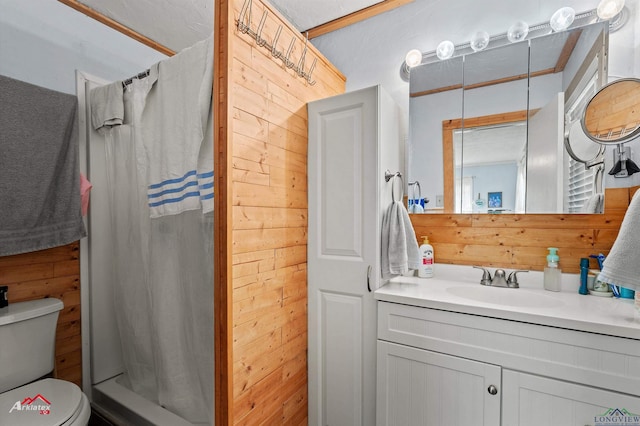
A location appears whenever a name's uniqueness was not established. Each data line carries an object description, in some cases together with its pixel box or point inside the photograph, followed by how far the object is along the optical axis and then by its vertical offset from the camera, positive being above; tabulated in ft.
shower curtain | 4.55 -1.33
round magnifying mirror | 4.19 +1.40
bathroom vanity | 3.17 -1.81
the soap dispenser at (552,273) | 4.47 -0.99
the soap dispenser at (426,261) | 5.34 -0.97
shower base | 4.93 -3.58
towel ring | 4.78 +0.52
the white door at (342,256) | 4.54 -0.79
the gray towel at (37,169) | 4.59 +0.65
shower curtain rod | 4.92 +2.26
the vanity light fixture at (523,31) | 4.42 +2.91
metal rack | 3.77 +2.39
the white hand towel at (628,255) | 3.13 -0.52
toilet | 3.86 -2.66
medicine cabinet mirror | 4.54 +1.49
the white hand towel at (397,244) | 4.52 -0.56
